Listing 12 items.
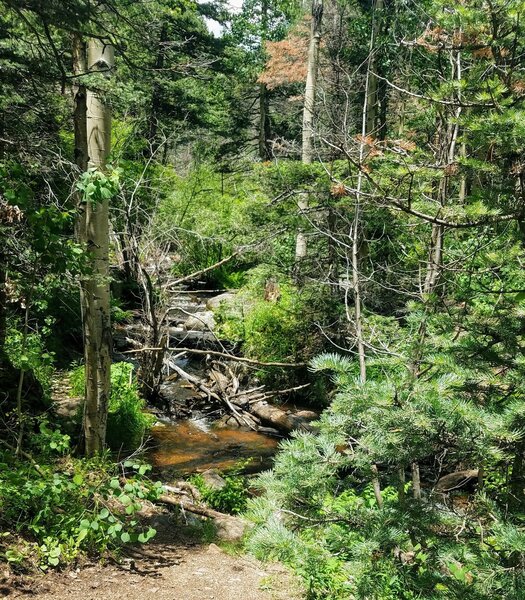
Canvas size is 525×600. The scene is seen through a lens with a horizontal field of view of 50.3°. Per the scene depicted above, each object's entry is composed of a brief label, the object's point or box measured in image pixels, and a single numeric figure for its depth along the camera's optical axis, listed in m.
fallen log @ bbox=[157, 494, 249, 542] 5.13
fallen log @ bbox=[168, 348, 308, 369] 7.54
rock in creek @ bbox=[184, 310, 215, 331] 11.92
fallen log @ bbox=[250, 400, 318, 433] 8.62
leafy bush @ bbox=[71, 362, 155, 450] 6.80
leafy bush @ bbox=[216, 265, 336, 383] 10.05
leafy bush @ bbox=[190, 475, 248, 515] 5.78
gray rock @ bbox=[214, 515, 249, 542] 5.09
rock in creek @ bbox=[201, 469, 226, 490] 6.18
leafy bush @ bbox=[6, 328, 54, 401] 6.03
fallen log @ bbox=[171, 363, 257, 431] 8.99
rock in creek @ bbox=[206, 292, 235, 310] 13.47
